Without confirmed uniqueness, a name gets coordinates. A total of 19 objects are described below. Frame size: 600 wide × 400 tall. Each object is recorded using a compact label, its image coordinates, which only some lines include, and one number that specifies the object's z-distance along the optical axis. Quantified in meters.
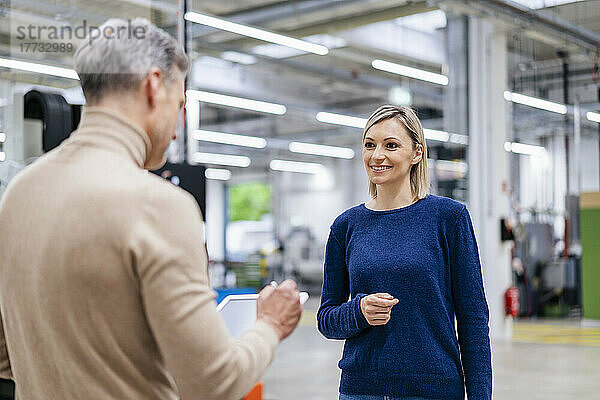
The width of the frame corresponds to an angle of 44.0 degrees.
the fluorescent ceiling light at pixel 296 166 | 20.11
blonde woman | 1.84
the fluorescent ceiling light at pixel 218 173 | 21.95
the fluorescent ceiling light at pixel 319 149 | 17.09
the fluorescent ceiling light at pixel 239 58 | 10.95
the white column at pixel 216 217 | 24.67
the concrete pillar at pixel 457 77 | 8.40
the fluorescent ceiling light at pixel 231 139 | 15.02
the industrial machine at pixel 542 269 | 6.78
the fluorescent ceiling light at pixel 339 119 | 12.59
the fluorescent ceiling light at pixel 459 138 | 8.36
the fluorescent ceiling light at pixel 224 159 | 18.73
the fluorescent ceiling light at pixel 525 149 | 6.22
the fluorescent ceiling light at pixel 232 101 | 10.83
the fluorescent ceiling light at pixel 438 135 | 7.99
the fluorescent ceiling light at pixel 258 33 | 6.26
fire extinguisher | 8.31
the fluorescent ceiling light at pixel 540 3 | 4.92
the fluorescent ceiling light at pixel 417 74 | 8.39
